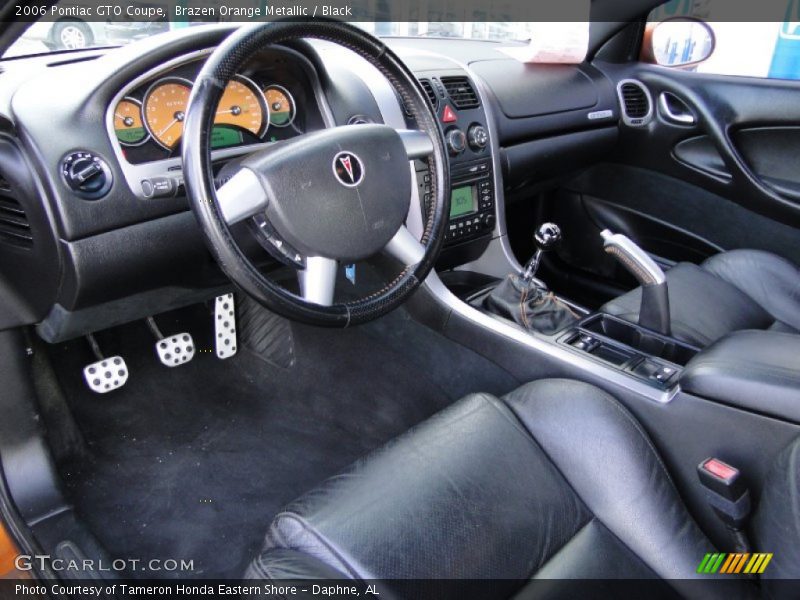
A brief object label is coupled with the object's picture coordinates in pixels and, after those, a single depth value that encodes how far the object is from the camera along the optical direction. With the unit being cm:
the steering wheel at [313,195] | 93
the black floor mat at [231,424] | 153
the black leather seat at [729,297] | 155
